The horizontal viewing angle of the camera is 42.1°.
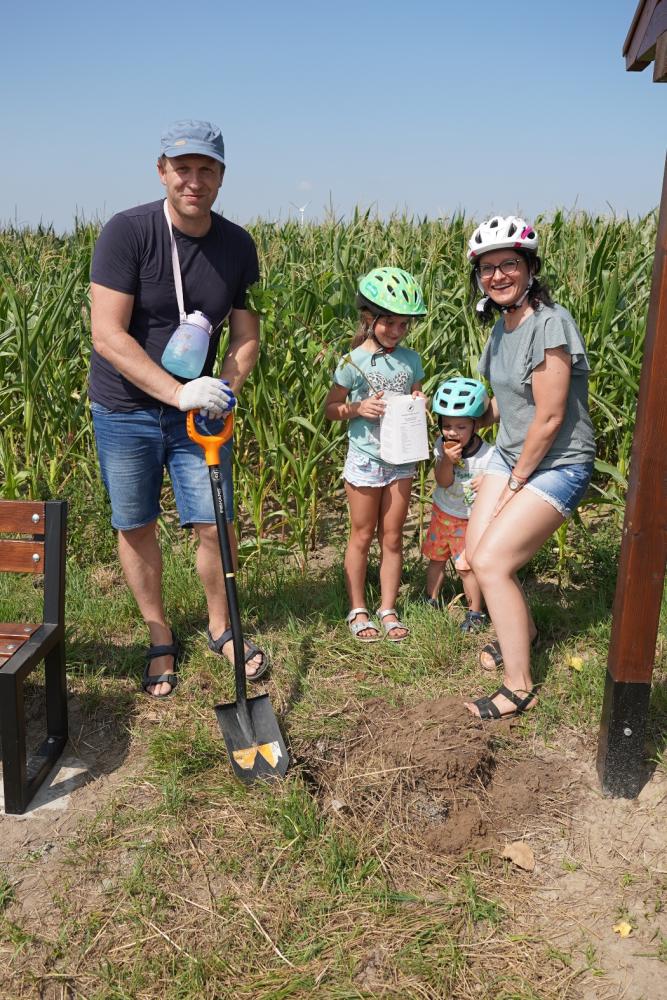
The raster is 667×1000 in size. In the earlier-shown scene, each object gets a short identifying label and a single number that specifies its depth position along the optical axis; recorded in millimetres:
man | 3033
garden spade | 2893
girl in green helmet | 3541
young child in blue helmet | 3631
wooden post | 2537
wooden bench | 2902
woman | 3016
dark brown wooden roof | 2496
